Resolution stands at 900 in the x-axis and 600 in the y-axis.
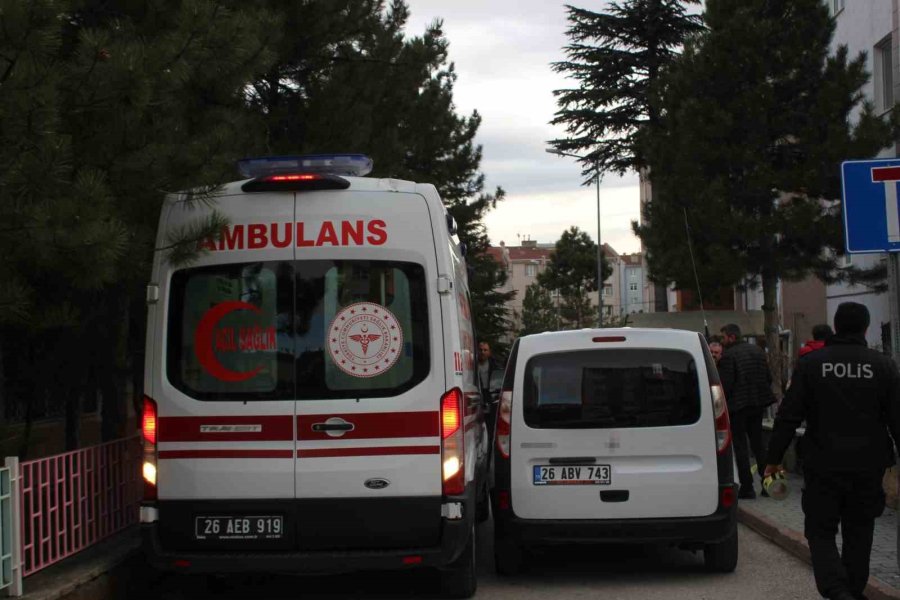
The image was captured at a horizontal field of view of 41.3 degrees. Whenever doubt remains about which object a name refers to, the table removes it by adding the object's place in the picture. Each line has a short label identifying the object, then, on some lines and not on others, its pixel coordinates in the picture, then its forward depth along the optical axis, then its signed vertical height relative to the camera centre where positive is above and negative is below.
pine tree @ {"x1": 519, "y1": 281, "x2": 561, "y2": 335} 65.81 +0.95
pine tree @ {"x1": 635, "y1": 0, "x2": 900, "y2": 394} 24.25 +3.79
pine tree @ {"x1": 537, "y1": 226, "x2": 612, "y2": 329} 65.38 +3.06
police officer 6.16 -0.63
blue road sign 7.54 +0.73
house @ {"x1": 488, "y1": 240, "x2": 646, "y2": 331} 147.25 +7.16
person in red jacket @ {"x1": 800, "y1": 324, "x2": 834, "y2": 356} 10.78 -0.12
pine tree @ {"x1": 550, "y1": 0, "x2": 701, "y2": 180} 31.02 +6.74
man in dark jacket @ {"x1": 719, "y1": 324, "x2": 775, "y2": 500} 11.98 -0.73
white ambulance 7.04 -0.34
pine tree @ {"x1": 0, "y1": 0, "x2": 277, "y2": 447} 6.31 +1.22
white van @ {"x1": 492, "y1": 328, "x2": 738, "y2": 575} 8.09 -0.83
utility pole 48.06 +1.78
